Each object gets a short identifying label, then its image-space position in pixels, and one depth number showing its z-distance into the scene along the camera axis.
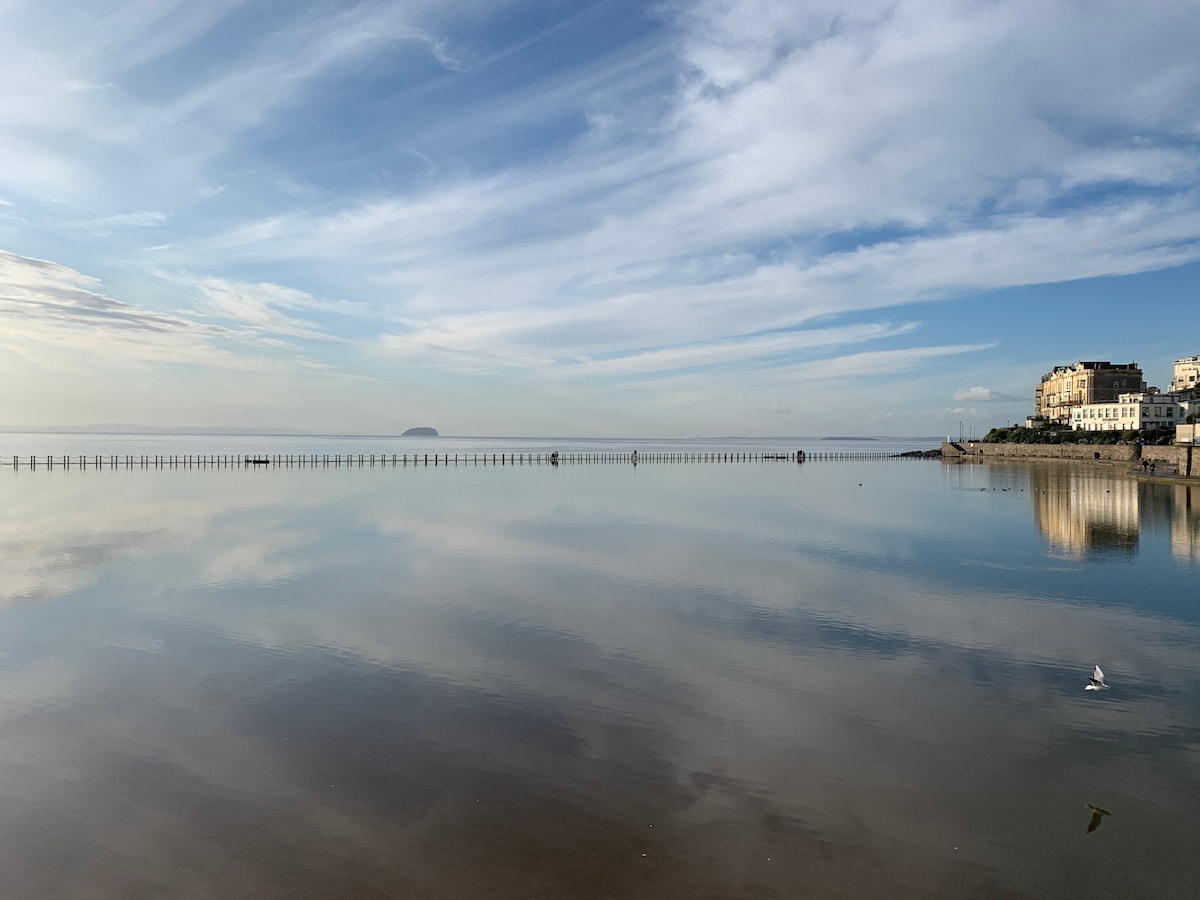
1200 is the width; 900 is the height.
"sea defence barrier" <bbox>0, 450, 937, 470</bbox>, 81.81
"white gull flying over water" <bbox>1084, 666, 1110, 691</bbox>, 12.43
